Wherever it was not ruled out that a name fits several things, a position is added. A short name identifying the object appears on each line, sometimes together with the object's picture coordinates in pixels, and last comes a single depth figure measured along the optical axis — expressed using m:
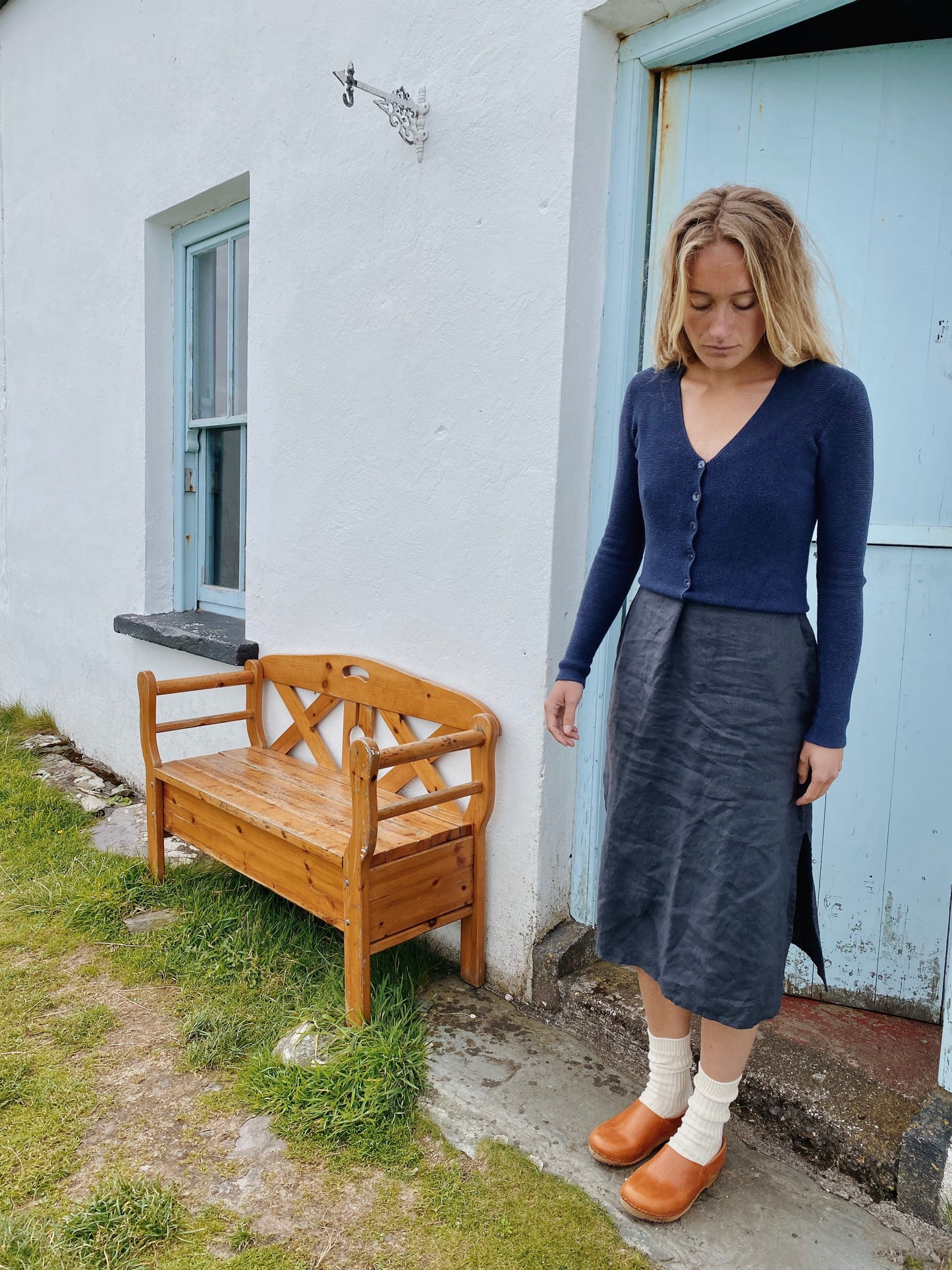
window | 3.95
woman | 1.53
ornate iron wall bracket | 2.61
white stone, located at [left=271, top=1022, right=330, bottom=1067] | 2.20
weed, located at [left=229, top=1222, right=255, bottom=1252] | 1.72
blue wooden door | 2.12
